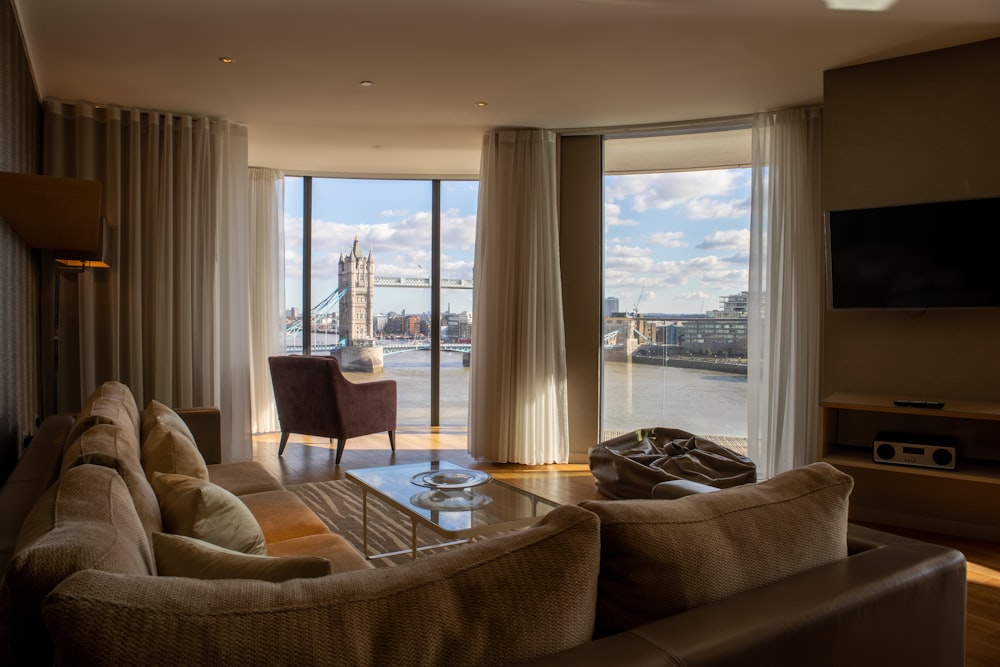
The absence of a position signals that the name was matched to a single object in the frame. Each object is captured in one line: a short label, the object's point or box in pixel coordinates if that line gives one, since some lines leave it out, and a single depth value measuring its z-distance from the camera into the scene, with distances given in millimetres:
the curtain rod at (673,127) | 4918
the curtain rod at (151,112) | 4539
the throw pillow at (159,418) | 2651
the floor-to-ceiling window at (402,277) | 7004
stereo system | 3463
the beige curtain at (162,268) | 4559
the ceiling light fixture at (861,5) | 3074
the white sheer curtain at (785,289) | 4574
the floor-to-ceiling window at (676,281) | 5273
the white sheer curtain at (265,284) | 6719
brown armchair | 5391
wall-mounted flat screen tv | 3451
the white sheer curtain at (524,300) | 5309
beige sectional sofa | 783
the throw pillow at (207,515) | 1588
